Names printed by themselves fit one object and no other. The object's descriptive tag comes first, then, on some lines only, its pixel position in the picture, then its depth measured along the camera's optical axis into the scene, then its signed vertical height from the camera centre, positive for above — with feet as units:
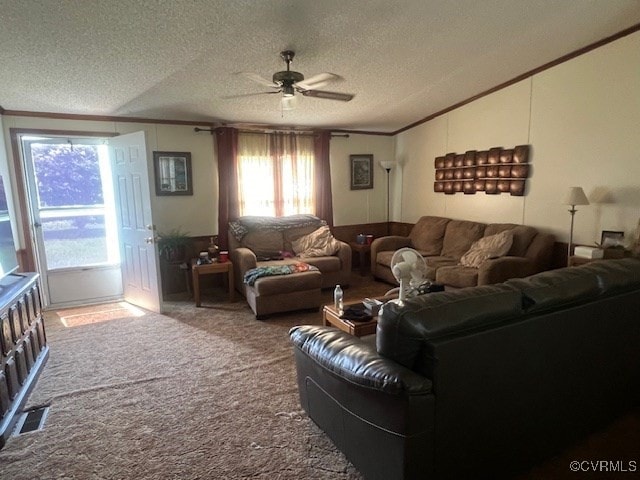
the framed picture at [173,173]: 15.48 +0.87
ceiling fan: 9.73 +2.92
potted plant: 15.08 -2.09
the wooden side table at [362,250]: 17.97 -2.93
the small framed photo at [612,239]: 11.10 -1.67
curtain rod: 16.11 +2.78
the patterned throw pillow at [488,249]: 13.11 -2.23
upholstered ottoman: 12.51 -3.47
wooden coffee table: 8.56 -3.17
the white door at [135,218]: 13.04 -0.87
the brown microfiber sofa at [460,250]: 12.26 -2.48
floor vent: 7.23 -4.46
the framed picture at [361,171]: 19.49 +0.98
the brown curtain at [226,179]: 16.26 +0.59
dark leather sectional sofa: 4.50 -2.54
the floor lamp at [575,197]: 11.53 -0.38
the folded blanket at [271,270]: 12.82 -2.77
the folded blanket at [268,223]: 16.10 -1.40
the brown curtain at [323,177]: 18.28 +0.66
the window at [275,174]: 17.01 +0.82
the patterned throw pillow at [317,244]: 15.99 -2.35
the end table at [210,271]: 13.97 -2.94
